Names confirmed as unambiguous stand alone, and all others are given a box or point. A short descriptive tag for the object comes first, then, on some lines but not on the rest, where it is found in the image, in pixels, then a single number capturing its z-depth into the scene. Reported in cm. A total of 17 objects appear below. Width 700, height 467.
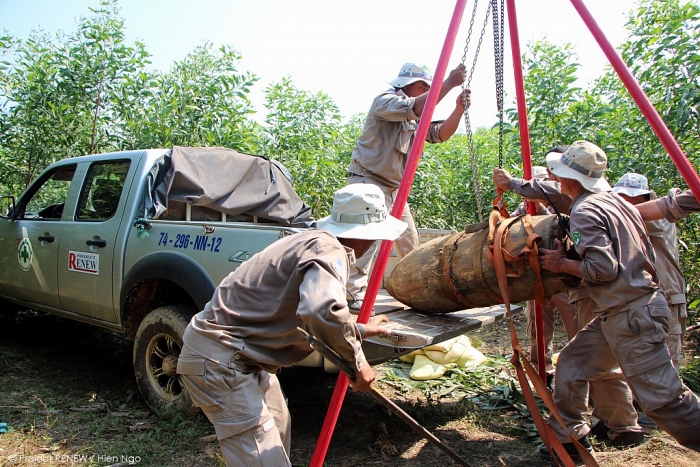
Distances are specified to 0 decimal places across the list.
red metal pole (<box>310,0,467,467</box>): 262
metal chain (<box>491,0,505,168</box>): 359
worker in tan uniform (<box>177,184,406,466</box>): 220
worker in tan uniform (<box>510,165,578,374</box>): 413
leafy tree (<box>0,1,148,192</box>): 802
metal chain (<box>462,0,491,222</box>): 362
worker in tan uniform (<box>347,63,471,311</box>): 427
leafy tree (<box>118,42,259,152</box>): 777
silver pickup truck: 358
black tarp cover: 450
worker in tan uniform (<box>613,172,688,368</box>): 393
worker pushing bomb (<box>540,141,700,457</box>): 284
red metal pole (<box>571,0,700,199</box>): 298
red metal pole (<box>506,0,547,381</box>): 374
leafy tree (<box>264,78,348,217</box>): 793
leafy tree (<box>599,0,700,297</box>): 518
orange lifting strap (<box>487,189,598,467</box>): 294
